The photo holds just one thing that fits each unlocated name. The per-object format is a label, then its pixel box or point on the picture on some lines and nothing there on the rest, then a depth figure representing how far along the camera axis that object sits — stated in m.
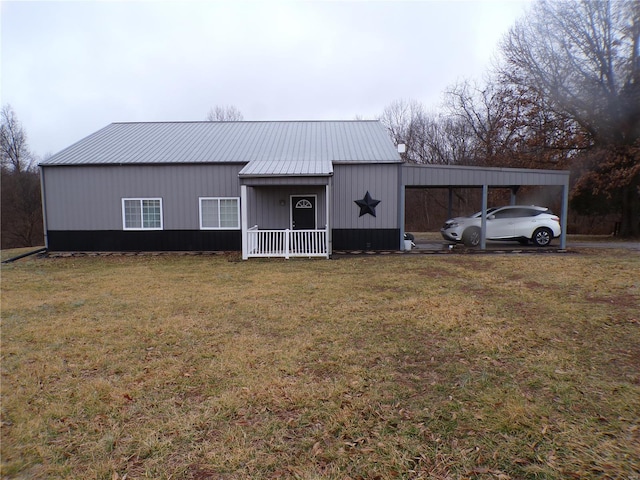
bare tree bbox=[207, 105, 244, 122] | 38.53
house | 12.59
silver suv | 13.32
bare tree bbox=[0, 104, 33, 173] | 31.41
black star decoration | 12.59
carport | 12.42
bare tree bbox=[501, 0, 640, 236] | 15.96
